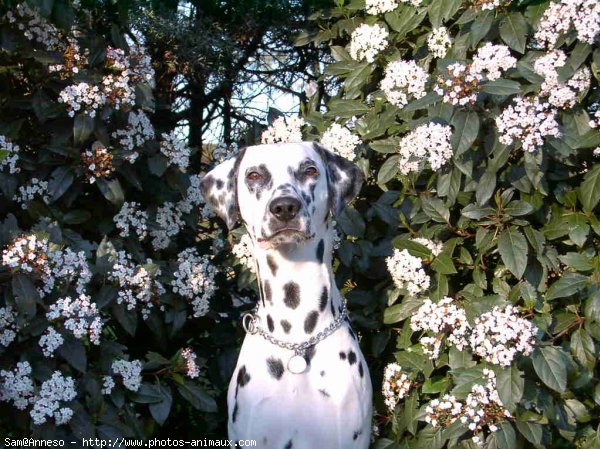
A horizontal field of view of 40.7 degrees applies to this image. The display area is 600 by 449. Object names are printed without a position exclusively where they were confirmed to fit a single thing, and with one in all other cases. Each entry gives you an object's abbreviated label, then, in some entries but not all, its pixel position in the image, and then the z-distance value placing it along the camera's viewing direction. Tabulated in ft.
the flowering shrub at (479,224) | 10.88
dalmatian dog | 10.41
